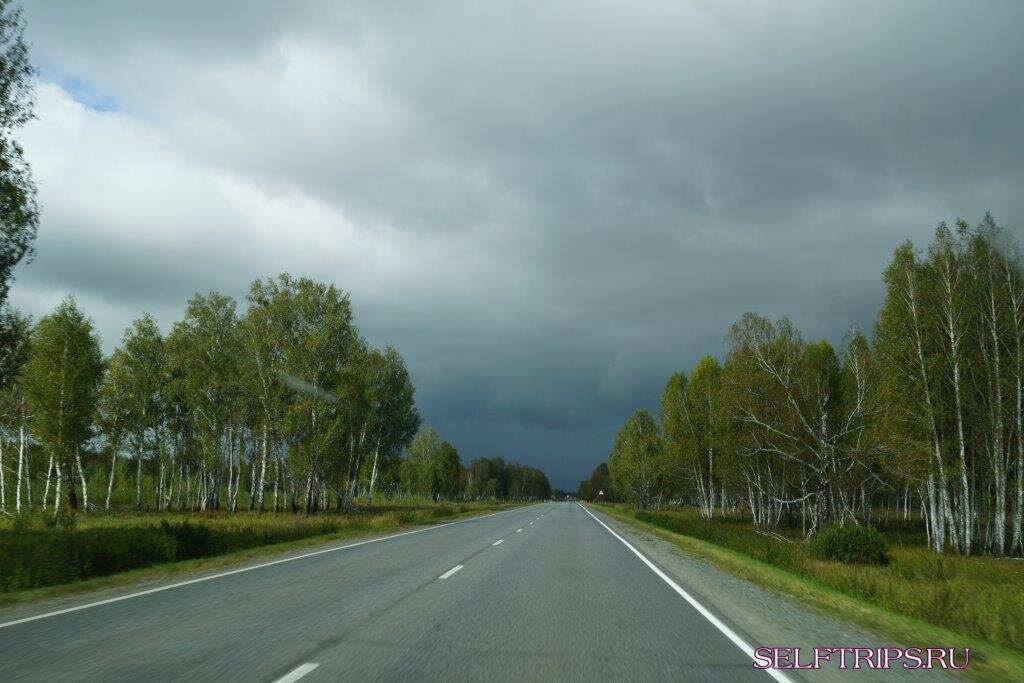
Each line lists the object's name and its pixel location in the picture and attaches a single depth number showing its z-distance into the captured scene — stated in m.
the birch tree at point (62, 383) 33.75
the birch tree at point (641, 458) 79.62
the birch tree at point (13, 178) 18.56
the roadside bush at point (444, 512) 49.10
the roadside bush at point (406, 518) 36.92
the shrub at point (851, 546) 21.39
